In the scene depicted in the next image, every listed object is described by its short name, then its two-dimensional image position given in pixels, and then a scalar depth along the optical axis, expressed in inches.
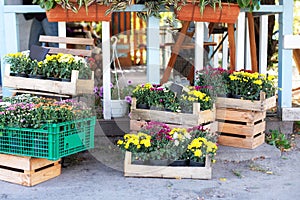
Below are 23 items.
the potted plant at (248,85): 166.9
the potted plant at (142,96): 160.6
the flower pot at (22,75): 161.9
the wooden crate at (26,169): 133.9
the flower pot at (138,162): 139.4
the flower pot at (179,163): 139.3
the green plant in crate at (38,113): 133.0
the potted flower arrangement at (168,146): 138.5
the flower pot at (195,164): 139.5
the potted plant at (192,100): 155.3
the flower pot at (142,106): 160.1
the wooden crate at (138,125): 160.8
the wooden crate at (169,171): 138.9
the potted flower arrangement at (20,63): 161.8
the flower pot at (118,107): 181.2
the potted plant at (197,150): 139.3
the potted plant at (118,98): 181.3
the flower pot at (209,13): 168.6
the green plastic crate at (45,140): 131.6
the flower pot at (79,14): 165.9
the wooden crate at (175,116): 153.4
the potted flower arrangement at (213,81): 167.6
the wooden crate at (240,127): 167.8
